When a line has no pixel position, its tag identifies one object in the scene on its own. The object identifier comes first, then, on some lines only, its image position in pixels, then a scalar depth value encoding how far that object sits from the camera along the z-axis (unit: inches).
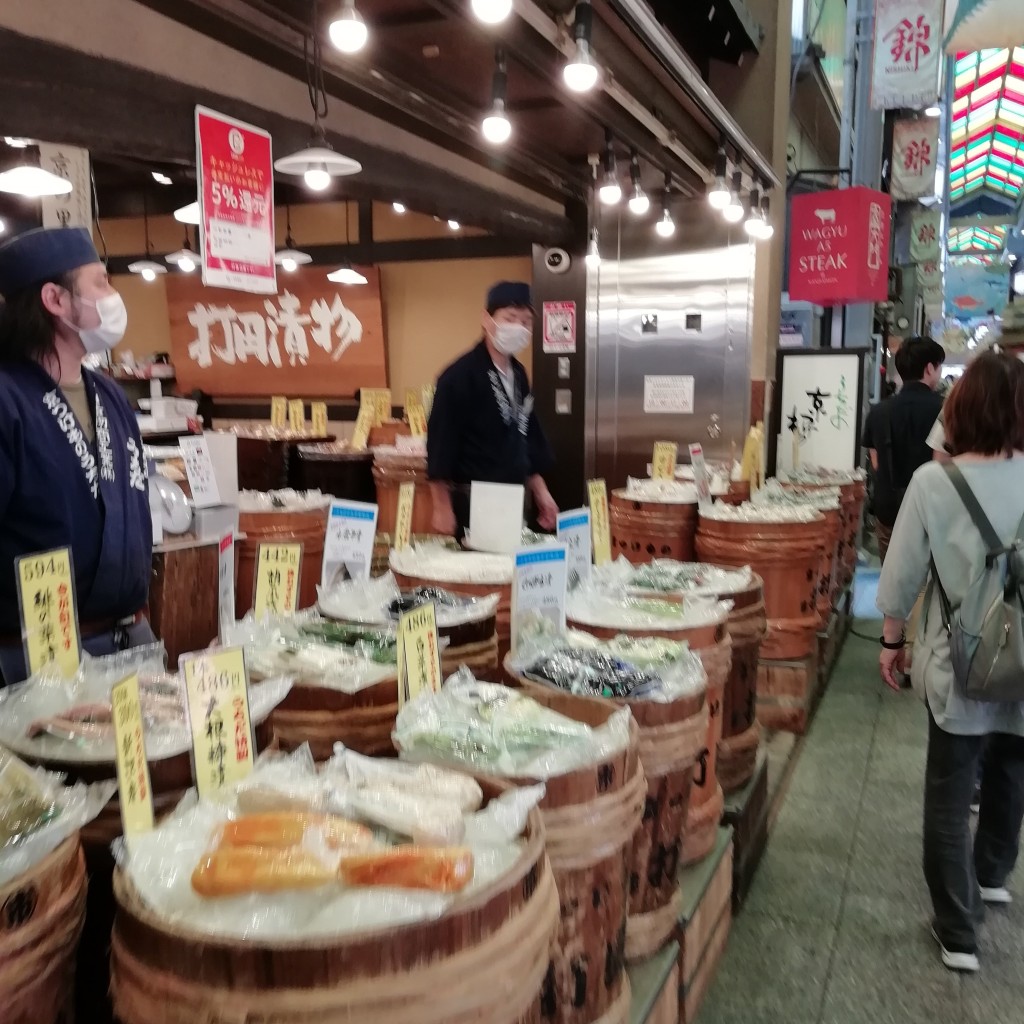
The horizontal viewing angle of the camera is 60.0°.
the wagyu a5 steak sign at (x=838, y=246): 305.1
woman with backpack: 104.6
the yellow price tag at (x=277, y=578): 98.0
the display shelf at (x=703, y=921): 91.4
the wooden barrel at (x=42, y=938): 40.1
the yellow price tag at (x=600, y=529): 134.3
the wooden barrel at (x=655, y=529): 171.2
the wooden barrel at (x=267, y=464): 299.0
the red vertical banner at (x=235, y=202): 144.8
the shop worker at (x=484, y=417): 161.8
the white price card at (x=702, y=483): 171.2
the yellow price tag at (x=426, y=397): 348.8
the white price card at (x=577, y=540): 115.1
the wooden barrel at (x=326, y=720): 70.1
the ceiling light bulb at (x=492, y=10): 116.8
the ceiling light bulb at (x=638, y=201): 217.0
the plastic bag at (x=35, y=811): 42.9
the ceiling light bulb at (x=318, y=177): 156.3
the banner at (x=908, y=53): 391.2
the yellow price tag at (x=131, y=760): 49.8
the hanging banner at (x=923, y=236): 665.0
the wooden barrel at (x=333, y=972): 39.9
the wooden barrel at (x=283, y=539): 149.7
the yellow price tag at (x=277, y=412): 358.0
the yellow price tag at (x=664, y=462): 213.6
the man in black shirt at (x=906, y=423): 233.3
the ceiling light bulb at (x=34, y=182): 138.3
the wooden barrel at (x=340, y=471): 278.4
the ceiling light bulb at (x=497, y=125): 147.5
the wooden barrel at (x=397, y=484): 241.8
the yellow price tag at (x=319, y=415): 339.6
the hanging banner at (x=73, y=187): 137.9
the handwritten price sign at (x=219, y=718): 55.8
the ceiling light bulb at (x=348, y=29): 117.0
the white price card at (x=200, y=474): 133.0
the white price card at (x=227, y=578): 107.0
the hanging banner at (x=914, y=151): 538.6
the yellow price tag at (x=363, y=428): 298.8
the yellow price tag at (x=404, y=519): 136.2
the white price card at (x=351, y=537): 109.9
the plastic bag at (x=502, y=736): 61.5
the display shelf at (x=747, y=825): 119.5
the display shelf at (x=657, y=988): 77.9
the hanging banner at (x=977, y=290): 1000.9
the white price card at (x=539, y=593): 89.5
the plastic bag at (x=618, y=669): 78.5
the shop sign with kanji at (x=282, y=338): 400.5
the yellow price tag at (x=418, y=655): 70.6
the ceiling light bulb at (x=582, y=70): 137.6
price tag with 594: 67.2
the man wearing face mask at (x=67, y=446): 84.1
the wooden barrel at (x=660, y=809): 78.4
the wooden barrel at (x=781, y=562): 158.9
